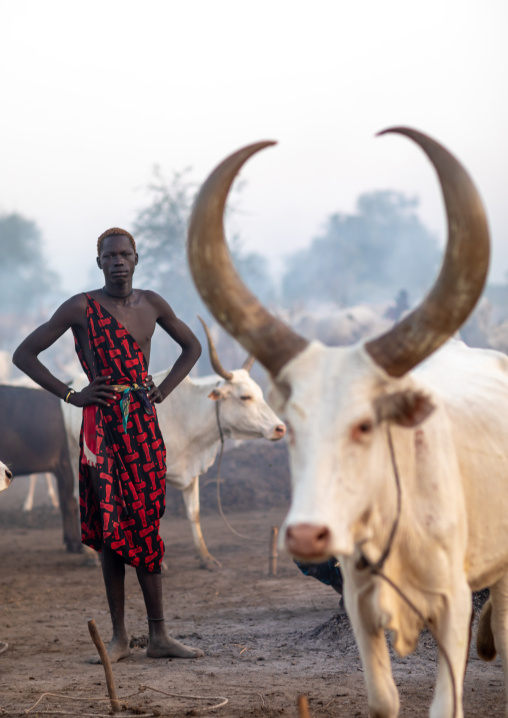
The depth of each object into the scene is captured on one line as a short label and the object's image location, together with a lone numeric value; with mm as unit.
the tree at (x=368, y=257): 52656
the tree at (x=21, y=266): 46344
